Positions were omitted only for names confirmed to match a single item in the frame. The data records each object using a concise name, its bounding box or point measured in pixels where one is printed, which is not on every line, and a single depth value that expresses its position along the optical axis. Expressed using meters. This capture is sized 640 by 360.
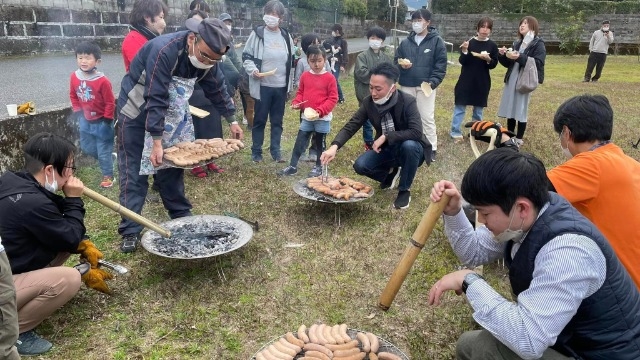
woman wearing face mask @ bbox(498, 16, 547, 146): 7.60
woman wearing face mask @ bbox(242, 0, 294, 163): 7.07
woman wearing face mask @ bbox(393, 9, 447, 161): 7.43
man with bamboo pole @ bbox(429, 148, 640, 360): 1.95
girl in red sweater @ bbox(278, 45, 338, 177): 6.85
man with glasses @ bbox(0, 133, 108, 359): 3.08
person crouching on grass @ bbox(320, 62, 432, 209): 5.54
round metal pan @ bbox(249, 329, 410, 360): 2.83
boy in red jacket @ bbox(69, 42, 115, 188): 5.80
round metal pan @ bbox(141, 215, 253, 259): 3.94
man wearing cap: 4.10
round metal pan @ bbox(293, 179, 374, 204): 5.00
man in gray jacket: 16.31
